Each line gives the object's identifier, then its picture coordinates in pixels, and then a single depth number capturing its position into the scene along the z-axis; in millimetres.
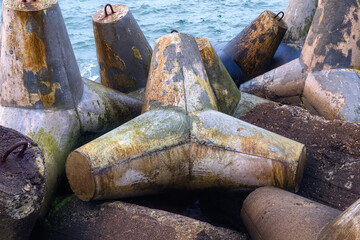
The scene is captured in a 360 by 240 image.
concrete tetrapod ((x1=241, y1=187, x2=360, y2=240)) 1920
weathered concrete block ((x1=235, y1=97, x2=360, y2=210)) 2895
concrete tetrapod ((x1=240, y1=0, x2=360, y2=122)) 3828
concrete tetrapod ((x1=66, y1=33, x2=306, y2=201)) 2668
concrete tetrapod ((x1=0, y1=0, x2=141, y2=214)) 2947
